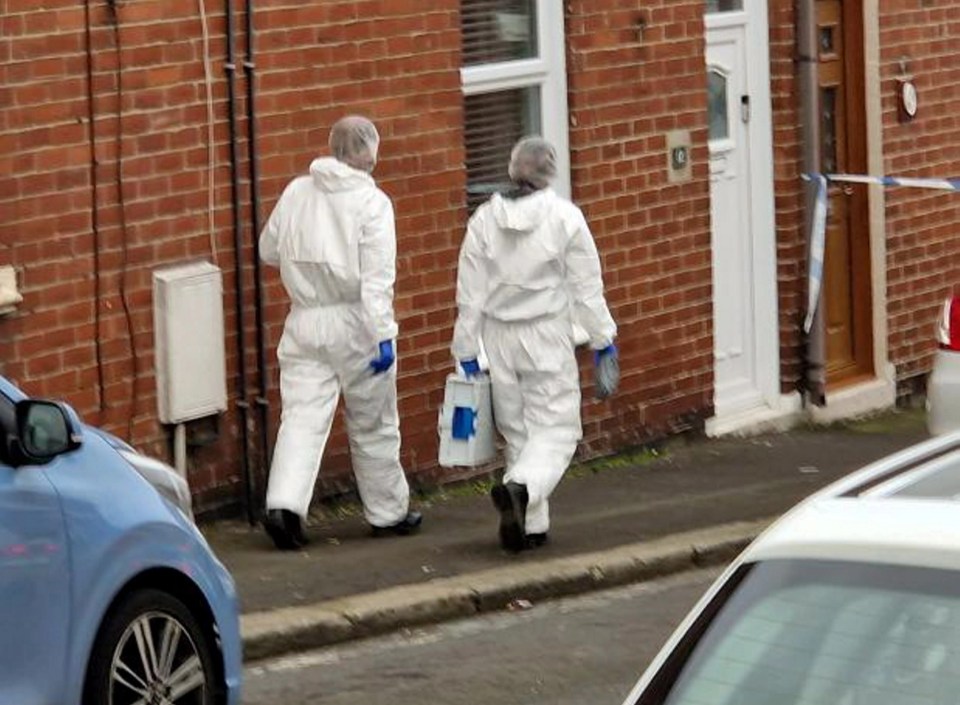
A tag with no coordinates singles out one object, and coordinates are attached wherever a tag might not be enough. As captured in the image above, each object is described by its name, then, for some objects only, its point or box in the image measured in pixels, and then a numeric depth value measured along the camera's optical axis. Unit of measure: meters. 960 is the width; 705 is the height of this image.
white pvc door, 15.22
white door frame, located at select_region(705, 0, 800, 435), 15.42
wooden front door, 16.06
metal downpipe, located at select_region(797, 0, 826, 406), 15.49
